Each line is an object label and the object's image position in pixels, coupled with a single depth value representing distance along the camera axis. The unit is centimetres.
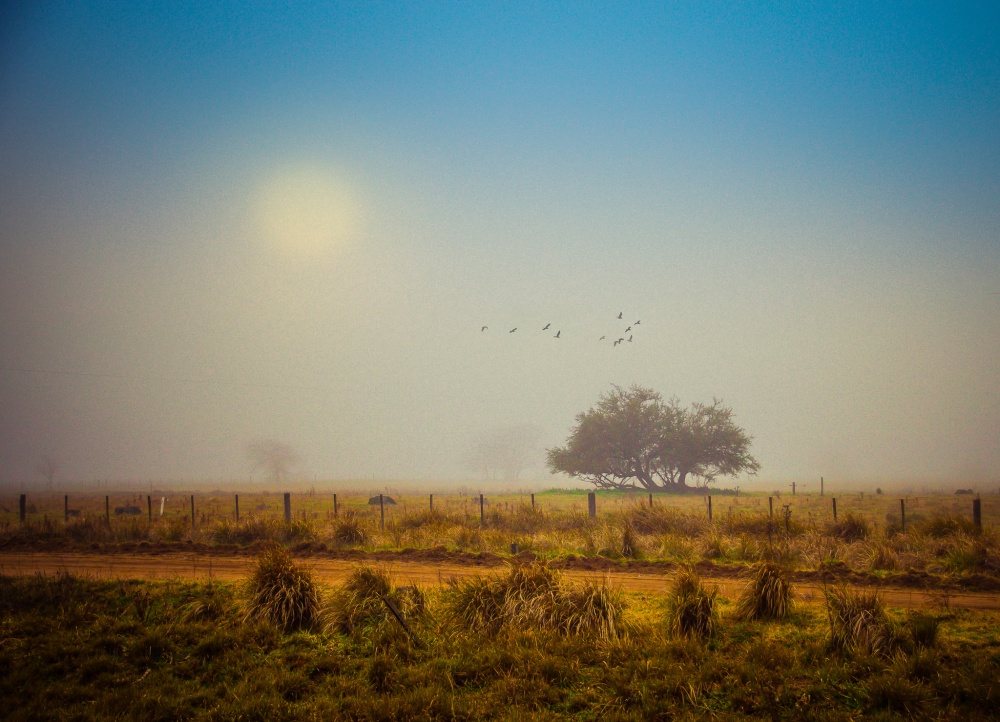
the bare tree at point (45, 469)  17825
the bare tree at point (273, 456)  17525
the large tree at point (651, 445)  6294
